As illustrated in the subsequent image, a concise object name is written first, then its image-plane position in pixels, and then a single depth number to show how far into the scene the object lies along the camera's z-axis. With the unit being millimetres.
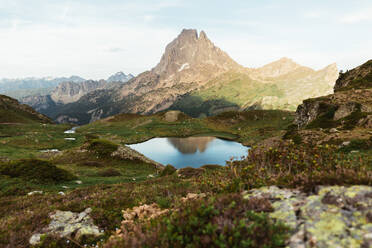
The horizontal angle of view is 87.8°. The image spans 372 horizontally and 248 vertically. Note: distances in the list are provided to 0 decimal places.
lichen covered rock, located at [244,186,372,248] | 4078
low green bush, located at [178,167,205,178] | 21794
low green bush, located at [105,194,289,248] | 4352
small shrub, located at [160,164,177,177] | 28453
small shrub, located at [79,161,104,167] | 38312
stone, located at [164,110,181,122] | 151375
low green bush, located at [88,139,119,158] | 46281
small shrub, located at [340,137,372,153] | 21720
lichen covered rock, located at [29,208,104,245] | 7949
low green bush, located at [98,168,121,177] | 30986
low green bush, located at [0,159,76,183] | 21000
